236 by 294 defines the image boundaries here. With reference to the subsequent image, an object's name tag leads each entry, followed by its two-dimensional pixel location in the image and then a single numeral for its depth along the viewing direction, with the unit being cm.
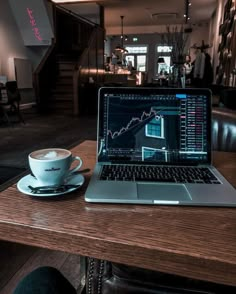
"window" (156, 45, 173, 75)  1317
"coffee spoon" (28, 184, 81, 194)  61
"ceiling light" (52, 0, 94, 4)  811
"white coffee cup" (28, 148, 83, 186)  59
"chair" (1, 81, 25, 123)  554
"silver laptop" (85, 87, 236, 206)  79
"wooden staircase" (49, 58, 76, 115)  733
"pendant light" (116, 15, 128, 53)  1056
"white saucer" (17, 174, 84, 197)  61
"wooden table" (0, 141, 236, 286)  43
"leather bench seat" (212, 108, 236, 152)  126
